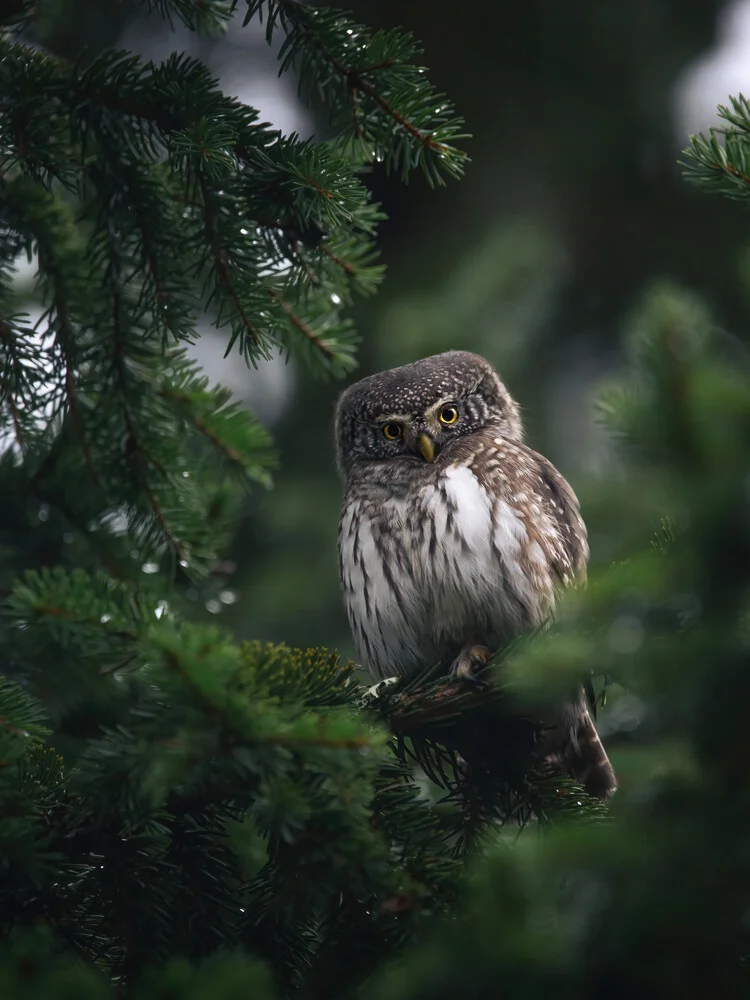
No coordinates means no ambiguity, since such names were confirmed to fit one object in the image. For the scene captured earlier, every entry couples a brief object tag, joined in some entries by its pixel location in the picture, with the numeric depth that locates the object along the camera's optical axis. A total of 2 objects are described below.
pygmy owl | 4.89
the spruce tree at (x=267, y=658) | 4.00
